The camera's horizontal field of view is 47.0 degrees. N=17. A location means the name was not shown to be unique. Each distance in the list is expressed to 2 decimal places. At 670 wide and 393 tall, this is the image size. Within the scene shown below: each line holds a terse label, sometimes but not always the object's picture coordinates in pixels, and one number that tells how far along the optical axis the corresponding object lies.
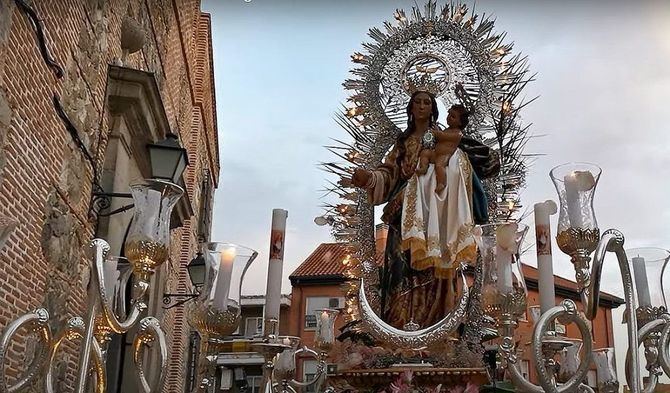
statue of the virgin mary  4.76
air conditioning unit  21.98
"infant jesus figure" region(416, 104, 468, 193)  5.04
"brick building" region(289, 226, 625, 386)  23.00
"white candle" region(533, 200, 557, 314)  3.78
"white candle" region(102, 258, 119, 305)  3.47
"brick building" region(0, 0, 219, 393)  4.56
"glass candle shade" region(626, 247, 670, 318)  3.46
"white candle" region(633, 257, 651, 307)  3.46
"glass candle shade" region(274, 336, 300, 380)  4.54
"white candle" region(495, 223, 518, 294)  3.13
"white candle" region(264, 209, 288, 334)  3.79
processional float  2.96
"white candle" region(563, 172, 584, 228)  2.96
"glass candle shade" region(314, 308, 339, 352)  4.77
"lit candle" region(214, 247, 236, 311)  3.48
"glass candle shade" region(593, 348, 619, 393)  3.71
